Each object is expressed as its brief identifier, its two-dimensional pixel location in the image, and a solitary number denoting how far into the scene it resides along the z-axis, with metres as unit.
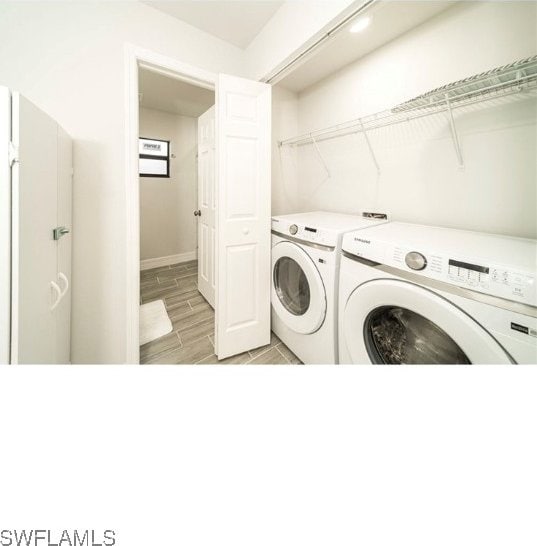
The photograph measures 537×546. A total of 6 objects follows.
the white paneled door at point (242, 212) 1.48
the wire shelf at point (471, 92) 0.91
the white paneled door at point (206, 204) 2.14
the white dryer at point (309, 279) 1.26
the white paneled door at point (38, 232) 0.70
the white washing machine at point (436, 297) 0.66
